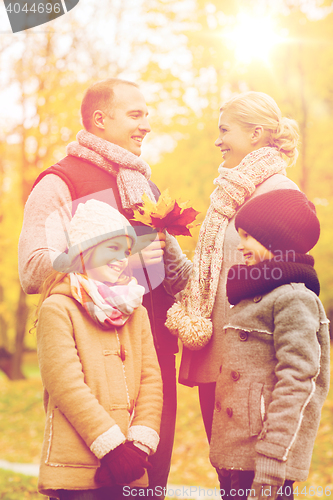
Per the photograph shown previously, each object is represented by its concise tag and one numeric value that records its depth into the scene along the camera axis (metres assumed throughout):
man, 2.31
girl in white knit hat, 1.94
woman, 2.42
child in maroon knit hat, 1.85
